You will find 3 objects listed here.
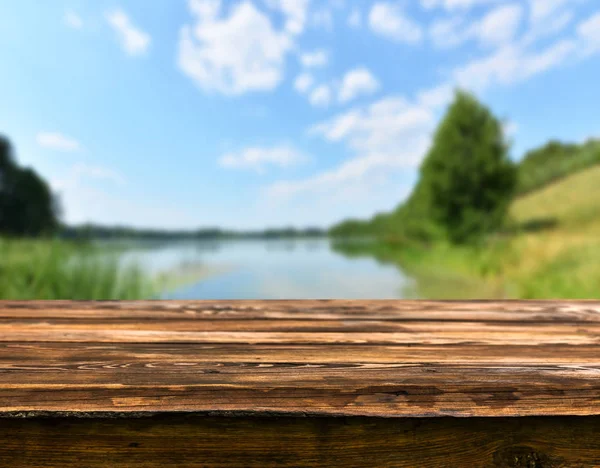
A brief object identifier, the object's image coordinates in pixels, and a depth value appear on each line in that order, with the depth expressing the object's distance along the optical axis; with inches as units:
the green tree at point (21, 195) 496.7
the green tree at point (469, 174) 421.4
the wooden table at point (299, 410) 26.6
